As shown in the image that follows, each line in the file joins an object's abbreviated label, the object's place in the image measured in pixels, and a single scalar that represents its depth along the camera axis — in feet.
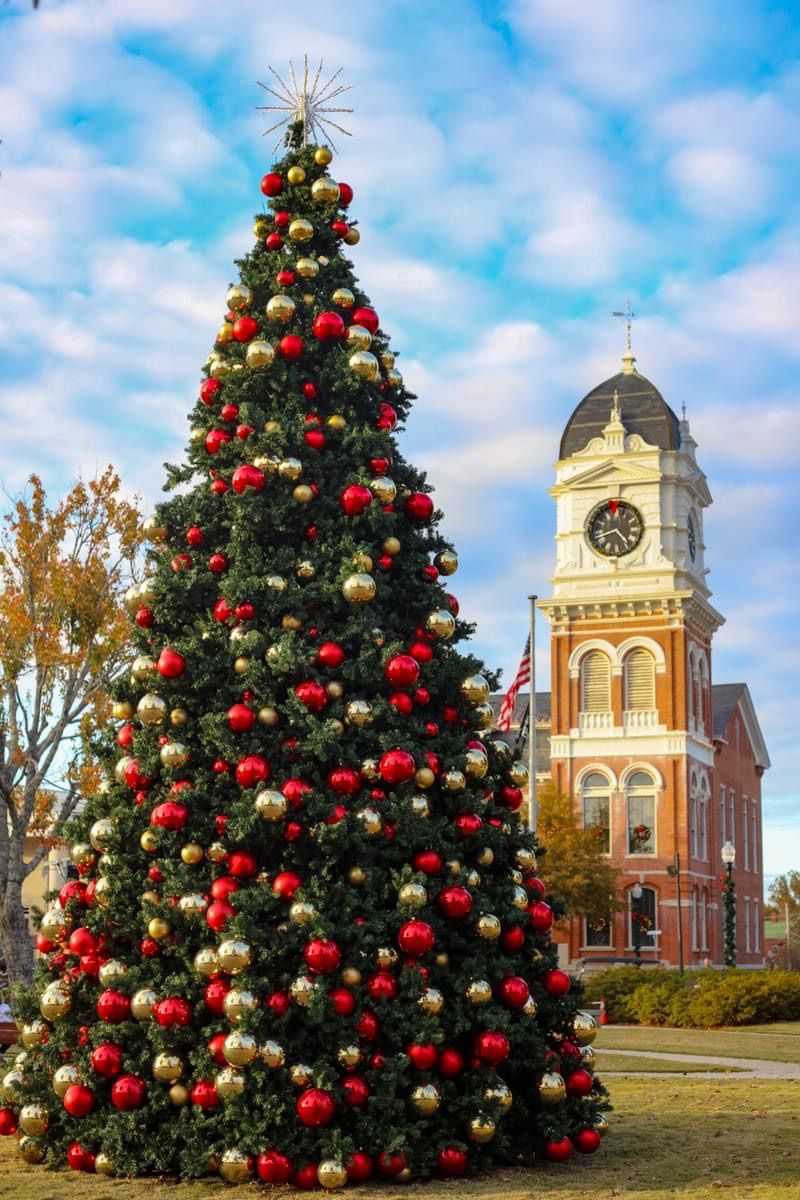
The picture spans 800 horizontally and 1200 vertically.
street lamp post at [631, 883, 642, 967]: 171.80
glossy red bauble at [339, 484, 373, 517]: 30.19
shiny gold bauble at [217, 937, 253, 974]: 25.48
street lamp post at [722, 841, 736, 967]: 123.44
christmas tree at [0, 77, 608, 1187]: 25.91
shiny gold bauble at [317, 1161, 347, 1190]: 24.84
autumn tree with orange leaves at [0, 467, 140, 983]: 63.98
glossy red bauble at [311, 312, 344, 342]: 32.24
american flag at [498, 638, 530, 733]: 101.12
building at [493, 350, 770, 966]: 174.70
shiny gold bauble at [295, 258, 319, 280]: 32.55
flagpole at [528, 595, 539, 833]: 103.35
